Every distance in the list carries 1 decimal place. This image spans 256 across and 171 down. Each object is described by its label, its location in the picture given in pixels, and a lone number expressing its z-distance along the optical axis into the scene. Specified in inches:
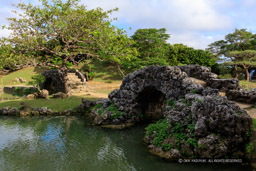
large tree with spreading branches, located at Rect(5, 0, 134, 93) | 880.3
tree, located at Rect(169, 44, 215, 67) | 1946.4
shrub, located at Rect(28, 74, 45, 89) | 994.0
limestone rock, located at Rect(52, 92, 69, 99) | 978.1
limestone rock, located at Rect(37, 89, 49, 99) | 984.3
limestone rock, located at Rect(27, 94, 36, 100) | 978.9
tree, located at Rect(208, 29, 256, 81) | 1692.9
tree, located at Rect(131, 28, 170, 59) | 1765.0
